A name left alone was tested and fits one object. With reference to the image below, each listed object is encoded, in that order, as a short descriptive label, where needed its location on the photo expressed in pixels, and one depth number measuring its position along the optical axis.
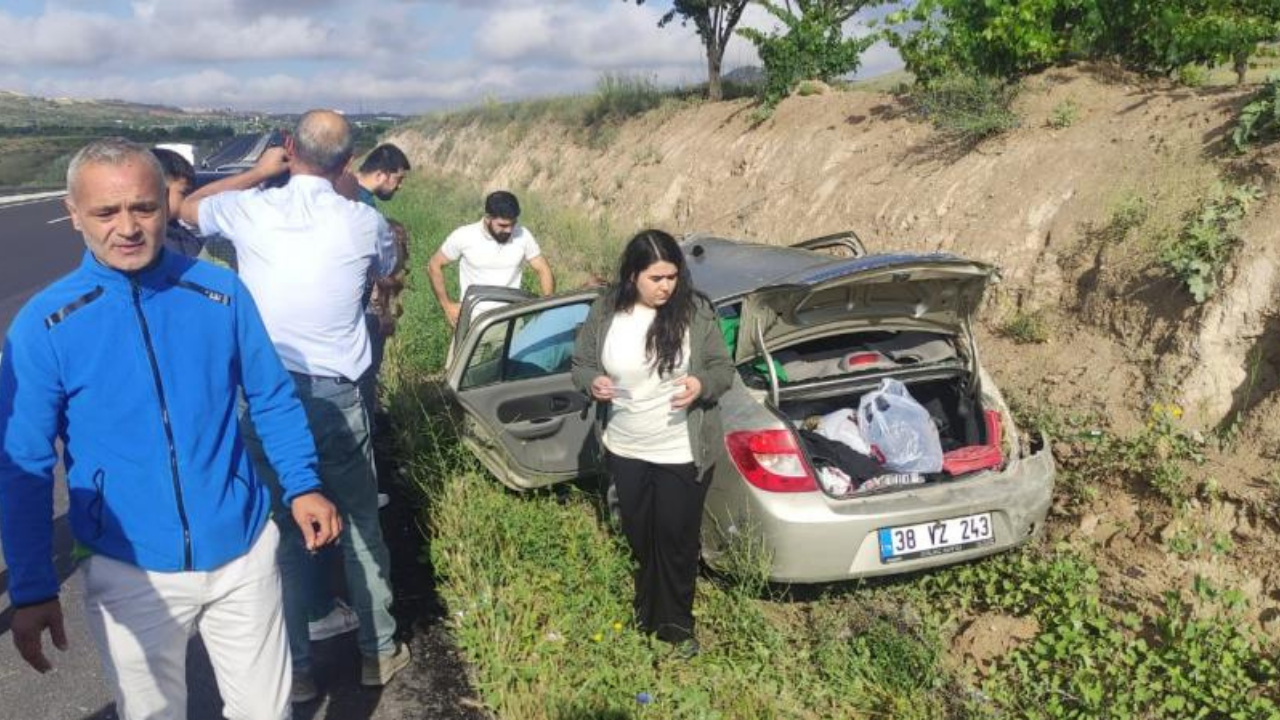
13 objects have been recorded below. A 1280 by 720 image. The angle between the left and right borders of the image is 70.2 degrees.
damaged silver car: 3.70
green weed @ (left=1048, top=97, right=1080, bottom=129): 7.56
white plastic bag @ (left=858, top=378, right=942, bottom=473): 4.02
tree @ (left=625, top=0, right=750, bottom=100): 17.05
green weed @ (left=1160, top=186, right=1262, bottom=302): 4.95
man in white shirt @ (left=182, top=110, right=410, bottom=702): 3.23
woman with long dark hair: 3.43
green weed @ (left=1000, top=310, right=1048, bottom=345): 5.94
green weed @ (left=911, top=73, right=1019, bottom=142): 8.11
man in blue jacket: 2.12
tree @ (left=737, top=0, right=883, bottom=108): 13.87
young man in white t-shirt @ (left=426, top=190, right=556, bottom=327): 6.12
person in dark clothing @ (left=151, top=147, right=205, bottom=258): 3.80
